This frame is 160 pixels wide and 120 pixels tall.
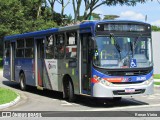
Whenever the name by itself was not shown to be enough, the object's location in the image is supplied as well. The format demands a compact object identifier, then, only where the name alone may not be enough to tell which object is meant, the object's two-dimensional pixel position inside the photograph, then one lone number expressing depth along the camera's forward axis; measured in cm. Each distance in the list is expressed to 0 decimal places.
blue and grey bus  1369
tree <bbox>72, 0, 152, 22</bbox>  4628
